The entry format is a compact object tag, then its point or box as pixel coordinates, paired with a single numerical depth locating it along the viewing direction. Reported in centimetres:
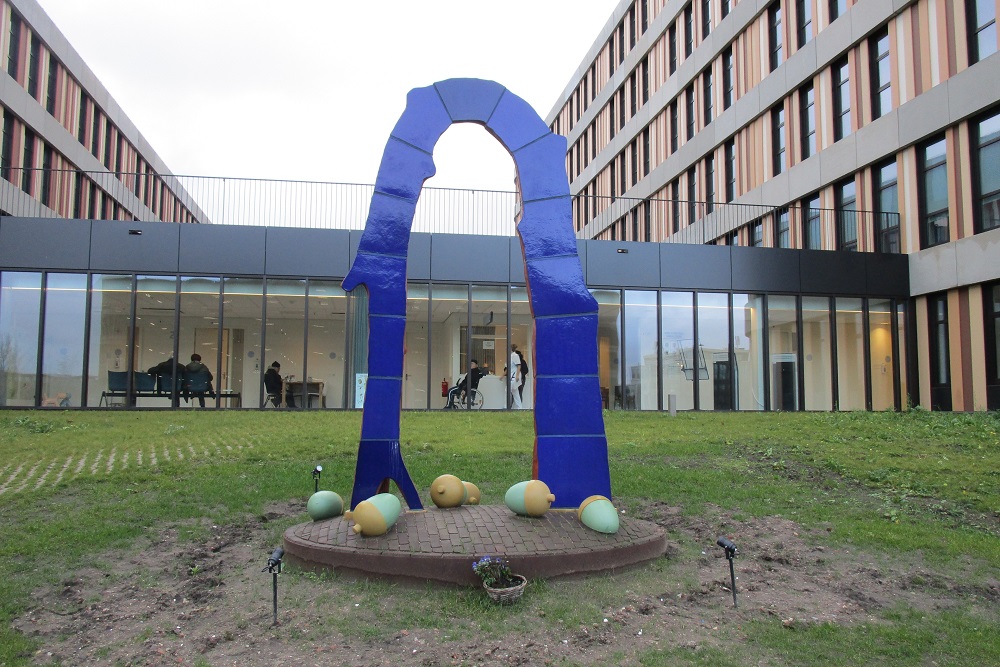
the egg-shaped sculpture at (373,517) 580
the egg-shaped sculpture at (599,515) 613
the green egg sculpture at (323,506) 665
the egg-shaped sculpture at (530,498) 633
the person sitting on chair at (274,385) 1920
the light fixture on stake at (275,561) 482
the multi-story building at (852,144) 1916
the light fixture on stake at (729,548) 513
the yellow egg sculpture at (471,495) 719
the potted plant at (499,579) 511
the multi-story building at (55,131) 2516
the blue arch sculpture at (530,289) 681
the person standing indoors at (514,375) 1992
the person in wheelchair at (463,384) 1977
